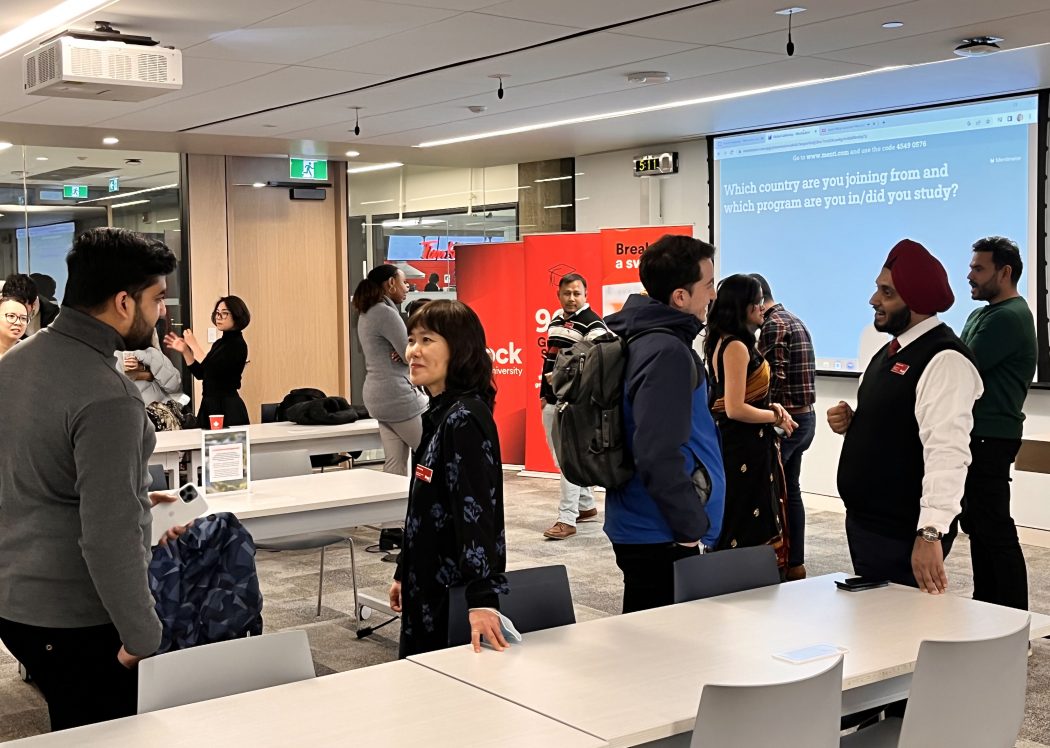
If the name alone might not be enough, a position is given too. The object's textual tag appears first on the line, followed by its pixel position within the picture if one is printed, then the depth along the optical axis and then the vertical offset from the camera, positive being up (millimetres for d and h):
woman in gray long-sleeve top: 7066 -332
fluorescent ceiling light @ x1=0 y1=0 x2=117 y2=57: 4941 +1291
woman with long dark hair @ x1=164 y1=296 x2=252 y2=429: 7738 -430
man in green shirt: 4832 -600
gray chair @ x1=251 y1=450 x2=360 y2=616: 5664 -896
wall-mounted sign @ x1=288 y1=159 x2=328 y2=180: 10703 +1241
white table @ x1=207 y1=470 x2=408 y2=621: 4855 -881
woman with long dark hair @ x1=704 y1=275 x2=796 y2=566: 5176 -615
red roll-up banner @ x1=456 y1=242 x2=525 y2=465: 10391 -190
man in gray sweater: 2389 -396
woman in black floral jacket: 2816 -484
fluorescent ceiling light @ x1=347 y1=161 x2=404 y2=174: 11281 +1284
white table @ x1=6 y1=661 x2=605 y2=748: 2197 -845
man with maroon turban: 3197 -420
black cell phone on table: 3322 -856
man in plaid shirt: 6242 -505
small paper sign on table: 4930 -693
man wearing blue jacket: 3297 -411
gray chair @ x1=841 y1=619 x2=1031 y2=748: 2523 -908
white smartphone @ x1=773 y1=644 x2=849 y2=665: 2686 -861
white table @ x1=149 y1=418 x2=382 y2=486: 6555 -841
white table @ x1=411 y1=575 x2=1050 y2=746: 2400 -862
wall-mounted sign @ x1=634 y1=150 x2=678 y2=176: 9852 +1122
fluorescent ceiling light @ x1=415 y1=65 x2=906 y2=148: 7211 +1309
